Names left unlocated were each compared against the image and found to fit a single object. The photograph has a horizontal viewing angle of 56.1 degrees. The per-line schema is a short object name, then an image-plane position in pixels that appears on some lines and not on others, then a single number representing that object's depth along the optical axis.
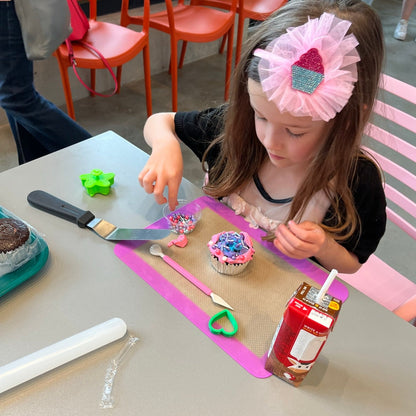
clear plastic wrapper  0.50
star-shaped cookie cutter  0.78
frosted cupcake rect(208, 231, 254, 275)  0.65
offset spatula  0.71
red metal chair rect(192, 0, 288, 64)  2.31
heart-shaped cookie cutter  0.58
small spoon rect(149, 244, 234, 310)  0.62
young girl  0.55
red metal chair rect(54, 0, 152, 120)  1.72
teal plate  0.61
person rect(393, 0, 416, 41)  3.43
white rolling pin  0.50
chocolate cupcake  0.62
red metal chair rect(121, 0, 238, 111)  2.06
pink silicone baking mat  0.59
